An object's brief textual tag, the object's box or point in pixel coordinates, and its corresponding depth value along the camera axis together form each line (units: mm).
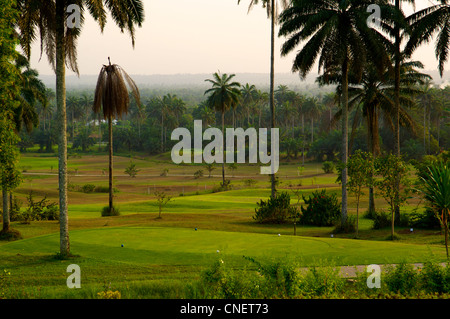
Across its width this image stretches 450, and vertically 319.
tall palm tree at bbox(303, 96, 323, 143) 144250
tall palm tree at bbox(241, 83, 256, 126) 122012
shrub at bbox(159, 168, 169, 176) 91119
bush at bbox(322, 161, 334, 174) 86938
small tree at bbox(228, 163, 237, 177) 90938
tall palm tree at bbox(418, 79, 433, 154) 102375
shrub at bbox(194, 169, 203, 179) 87731
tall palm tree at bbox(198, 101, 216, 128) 139125
